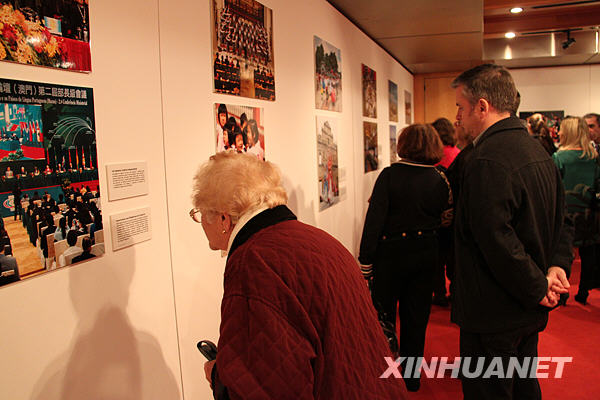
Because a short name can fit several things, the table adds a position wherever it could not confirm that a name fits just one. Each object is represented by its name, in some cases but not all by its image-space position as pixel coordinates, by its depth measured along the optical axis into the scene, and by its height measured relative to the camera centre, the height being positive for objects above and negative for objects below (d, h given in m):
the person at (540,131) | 5.54 +0.25
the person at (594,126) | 5.26 +0.27
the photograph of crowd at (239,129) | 2.24 +0.18
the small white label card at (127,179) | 1.59 -0.04
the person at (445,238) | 3.55 -0.63
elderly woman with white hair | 1.10 -0.38
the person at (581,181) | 4.55 -0.31
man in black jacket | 1.85 -0.36
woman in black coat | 2.88 -0.43
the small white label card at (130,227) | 1.62 -0.22
